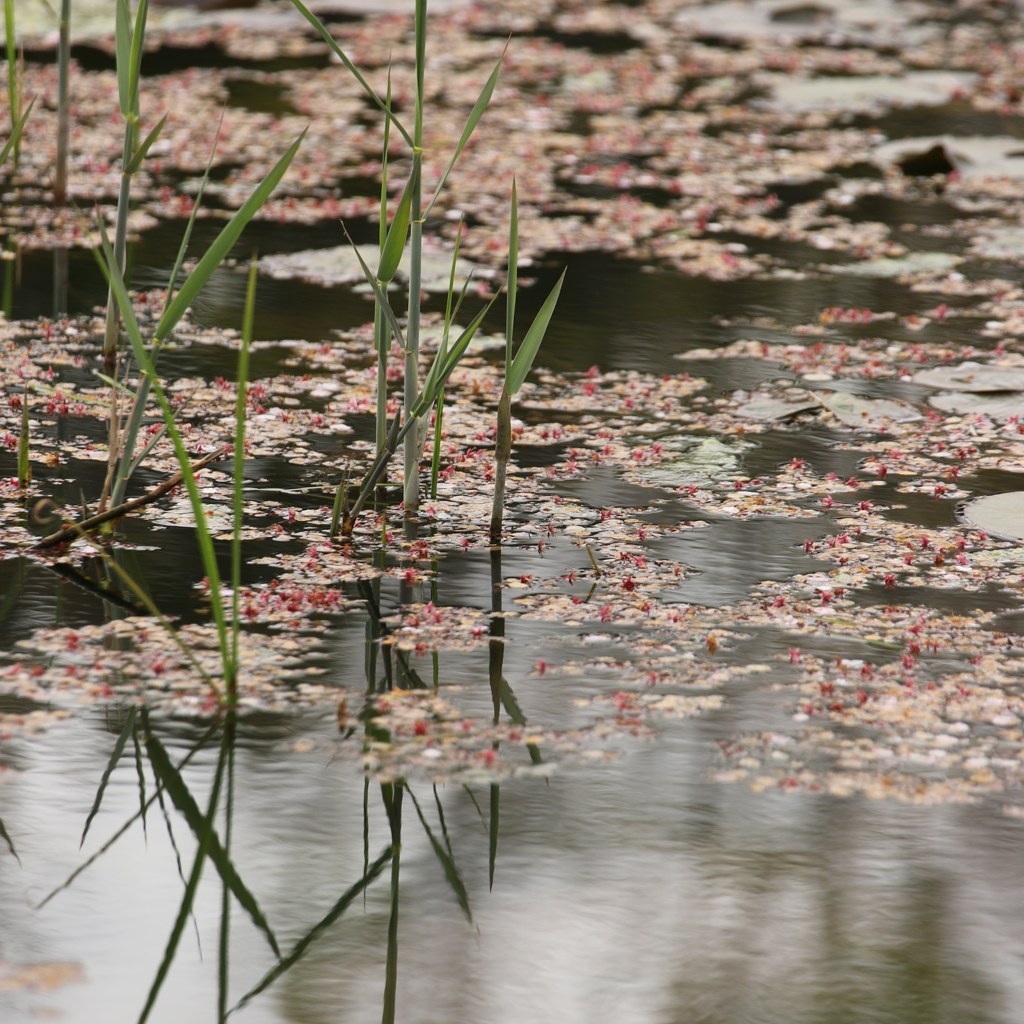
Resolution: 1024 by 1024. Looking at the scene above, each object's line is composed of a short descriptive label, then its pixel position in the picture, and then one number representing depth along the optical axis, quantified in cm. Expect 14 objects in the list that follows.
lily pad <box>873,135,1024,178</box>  1265
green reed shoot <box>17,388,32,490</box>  643
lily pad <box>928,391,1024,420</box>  802
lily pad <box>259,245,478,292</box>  981
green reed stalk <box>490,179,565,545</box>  557
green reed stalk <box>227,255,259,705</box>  439
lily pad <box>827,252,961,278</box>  1027
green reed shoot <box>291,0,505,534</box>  554
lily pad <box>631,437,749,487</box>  709
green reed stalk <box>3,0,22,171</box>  648
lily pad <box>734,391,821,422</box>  791
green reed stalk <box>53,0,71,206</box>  938
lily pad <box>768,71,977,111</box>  1500
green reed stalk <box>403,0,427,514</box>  574
